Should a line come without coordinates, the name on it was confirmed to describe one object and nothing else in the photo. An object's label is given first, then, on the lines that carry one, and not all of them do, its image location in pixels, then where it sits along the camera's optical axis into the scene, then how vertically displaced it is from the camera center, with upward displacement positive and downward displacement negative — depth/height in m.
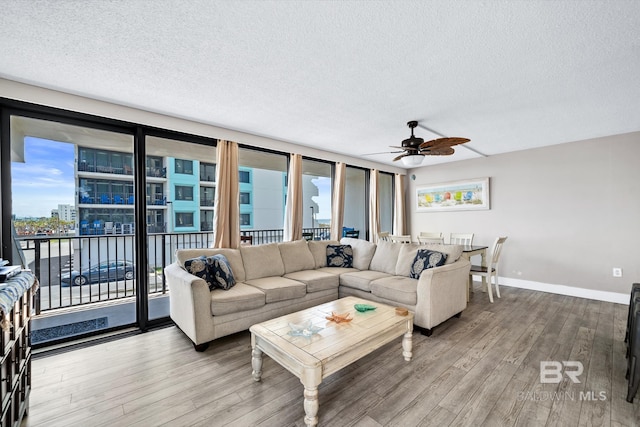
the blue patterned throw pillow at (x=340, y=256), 4.16 -0.68
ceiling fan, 3.02 +0.75
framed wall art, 5.24 +0.35
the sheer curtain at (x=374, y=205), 5.84 +0.16
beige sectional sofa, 2.59 -0.85
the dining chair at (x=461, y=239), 4.80 -0.49
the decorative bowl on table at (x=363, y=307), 2.41 -0.87
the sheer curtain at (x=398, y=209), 6.29 +0.08
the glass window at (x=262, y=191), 5.14 +0.43
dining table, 3.91 -0.60
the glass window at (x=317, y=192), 5.32 +0.42
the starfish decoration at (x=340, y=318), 2.16 -0.87
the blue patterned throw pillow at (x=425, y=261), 3.17 -0.58
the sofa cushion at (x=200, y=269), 2.77 -0.58
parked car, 3.75 -0.91
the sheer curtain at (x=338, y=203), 5.18 +0.18
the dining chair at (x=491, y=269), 3.88 -0.85
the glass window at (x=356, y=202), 6.13 +0.26
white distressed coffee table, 1.58 -0.89
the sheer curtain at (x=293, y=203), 4.44 +0.15
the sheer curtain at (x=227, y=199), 3.61 +0.19
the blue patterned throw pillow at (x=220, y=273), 2.87 -0.65
